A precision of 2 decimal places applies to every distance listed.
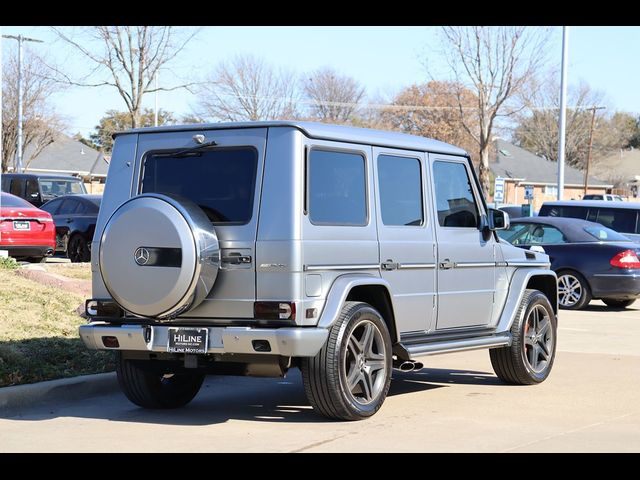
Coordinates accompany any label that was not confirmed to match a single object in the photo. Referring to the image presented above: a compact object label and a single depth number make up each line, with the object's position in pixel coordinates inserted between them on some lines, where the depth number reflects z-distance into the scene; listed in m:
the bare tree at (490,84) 43.94
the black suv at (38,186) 29.38
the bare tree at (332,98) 74.38
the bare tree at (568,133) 90.50
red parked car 21.12
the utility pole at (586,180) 75.99
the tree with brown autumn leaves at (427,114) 81.06
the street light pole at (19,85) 49.75
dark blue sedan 18.20
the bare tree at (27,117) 55.66
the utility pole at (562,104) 33.03
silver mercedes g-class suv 7.91
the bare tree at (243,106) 56.97
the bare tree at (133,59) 32.62
